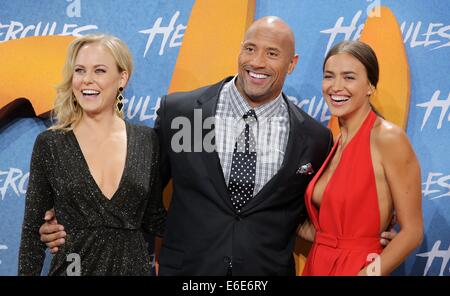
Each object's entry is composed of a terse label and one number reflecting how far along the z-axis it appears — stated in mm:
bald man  2775
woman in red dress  2674
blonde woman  2705
